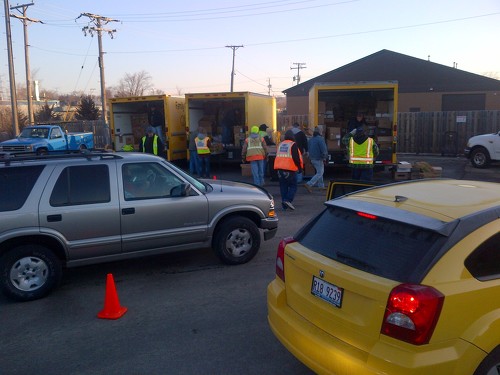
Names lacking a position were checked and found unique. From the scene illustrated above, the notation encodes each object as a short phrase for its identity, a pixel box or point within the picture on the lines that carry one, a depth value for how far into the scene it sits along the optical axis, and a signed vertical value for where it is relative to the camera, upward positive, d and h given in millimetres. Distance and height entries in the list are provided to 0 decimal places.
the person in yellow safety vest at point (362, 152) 10383 -562
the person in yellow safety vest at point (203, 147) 14922 -571
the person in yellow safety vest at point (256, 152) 12680 -658
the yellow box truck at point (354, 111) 14359 +563
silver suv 5367 -1061
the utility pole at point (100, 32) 35938 +8135
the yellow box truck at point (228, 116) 16078 +492
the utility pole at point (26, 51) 31969 +5554
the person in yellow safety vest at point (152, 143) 13727 -395
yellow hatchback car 2695 -1009
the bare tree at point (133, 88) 87456 +8113
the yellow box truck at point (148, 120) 16891 +378
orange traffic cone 4958 -1880
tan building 34344 +3391
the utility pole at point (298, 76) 88688 +10098
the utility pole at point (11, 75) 28578 +3501
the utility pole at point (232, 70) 66981 +9914
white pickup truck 17406 -923
